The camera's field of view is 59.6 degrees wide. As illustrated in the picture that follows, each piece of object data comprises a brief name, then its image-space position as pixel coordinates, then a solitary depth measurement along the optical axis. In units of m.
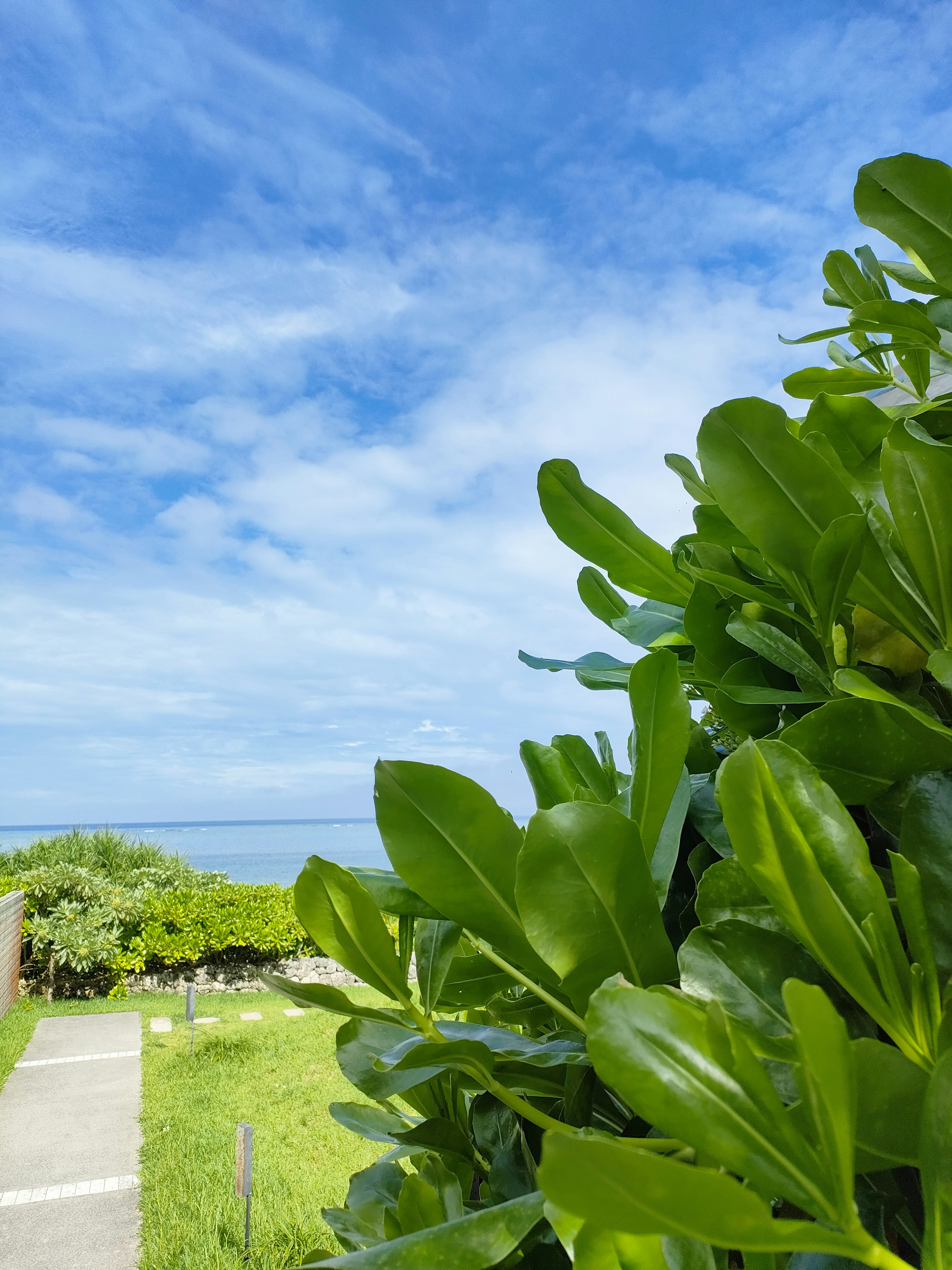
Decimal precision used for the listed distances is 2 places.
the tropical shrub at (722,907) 0.21
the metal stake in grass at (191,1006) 7.58
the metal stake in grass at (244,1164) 4.12
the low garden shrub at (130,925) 9.24
